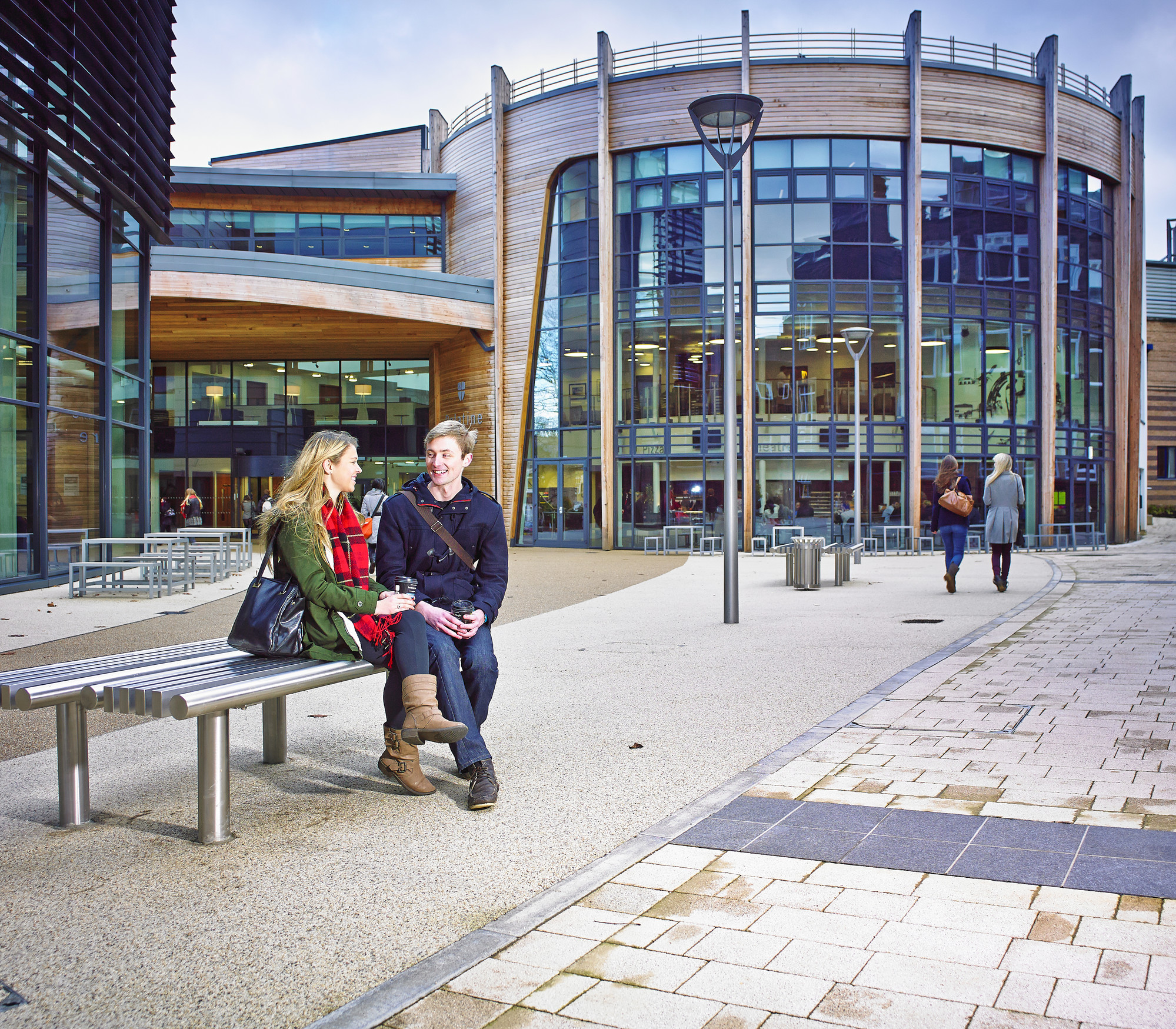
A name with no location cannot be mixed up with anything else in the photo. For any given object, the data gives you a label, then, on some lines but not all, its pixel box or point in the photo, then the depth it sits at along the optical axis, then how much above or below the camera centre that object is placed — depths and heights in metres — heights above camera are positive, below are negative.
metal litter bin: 15.55 -1.00
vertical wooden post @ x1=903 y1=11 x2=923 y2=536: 26.94 +5.75
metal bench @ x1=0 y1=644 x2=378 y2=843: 3.78 -0.73
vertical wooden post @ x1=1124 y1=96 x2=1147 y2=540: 32.66 +4.84
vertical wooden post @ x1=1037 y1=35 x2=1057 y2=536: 28.22 +5.50
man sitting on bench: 4.84 -0.25
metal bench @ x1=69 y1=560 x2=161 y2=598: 14.16 -1.09
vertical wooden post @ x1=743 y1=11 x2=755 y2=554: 27.19 +4.53
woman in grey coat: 14.00 -0.12
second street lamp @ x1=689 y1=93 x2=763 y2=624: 11.11 +2.30
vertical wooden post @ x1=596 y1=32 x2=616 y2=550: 27.78 +5.52
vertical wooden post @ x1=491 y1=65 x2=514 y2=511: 29.89 +7.68
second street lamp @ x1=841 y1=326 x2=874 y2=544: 24.56 +3.04
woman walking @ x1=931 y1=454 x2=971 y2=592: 13.88 -0.31
